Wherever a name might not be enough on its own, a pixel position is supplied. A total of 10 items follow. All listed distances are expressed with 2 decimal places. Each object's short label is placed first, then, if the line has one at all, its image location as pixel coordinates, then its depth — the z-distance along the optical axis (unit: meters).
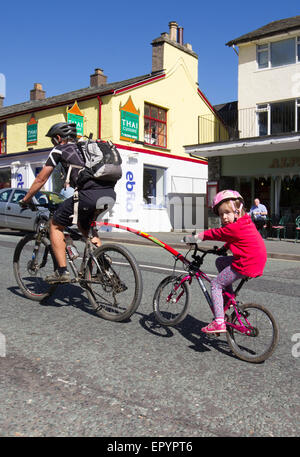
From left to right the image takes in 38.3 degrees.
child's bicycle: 3.38
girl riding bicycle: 3.50
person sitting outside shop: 17.02
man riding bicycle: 4.38
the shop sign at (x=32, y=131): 25.33
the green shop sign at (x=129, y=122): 21.45
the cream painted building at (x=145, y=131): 21.62
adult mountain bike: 4.23
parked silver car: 14.79
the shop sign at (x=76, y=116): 22.15
